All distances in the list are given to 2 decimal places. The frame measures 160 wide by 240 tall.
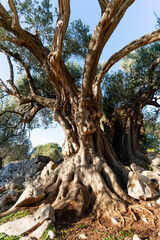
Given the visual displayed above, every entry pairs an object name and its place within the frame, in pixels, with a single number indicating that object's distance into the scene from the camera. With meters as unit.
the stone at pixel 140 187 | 4.27
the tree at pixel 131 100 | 8.66
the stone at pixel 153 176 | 5.13
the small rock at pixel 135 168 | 5.86
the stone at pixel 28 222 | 3.15
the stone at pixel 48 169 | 7.69
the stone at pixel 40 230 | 2.89
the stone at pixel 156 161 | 6.90
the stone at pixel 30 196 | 4.57
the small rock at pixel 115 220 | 3.37
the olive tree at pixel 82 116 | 4.33
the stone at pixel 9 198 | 5.23
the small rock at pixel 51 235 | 2.77
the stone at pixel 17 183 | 8.02
